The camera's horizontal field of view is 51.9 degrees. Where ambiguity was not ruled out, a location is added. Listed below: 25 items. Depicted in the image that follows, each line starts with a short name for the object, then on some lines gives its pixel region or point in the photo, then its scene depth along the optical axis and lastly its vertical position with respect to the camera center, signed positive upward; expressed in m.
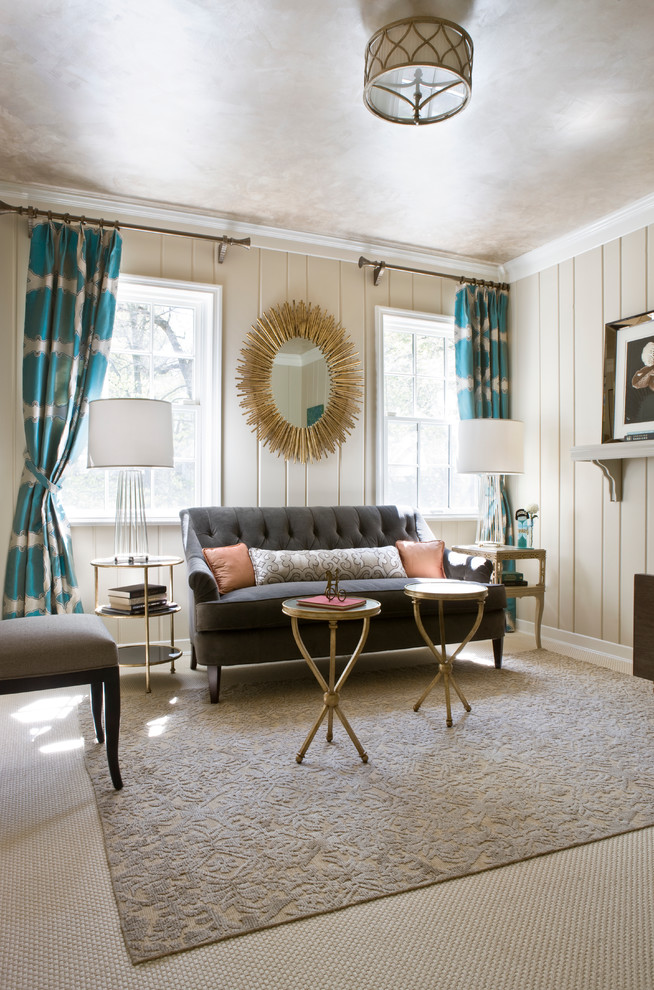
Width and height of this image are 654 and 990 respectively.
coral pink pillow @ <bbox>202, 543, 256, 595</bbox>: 3.53 -0.39
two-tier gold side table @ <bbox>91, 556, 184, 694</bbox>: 3.34 -0.62
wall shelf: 3.75 +0.23
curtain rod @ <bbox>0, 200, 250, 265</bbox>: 3.70 +1.57
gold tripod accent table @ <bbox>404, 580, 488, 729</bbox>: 2.82 -0.43
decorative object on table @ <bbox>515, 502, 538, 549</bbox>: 4.64 -0.20
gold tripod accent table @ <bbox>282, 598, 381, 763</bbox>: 2.41 -0.56
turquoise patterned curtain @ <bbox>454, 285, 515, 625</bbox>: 4.91 +1.04
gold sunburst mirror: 4.38 +0.76
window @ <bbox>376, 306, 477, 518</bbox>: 4.86 +0.58
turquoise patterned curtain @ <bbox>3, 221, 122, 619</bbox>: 3.65 +0.59
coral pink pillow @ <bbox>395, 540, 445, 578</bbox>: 4.05 -0.39
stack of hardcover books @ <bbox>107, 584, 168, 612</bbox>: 3.40 -0.53
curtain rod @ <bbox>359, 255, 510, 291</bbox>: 4.65 +1.59
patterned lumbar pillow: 3.67 -0.39
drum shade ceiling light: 2.43 +1.61
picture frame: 3.87 +0.69
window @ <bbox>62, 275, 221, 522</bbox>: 4.13 +0.77
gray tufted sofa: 3.13 -0.49
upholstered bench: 2.06 -0.53
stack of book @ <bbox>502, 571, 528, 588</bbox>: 4.28 -0.54
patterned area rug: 1.63 -0.96
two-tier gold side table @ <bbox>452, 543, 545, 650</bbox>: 4.21 -0.43
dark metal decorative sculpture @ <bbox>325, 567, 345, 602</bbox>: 2.57 -0.38
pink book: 2.49 -0.41
